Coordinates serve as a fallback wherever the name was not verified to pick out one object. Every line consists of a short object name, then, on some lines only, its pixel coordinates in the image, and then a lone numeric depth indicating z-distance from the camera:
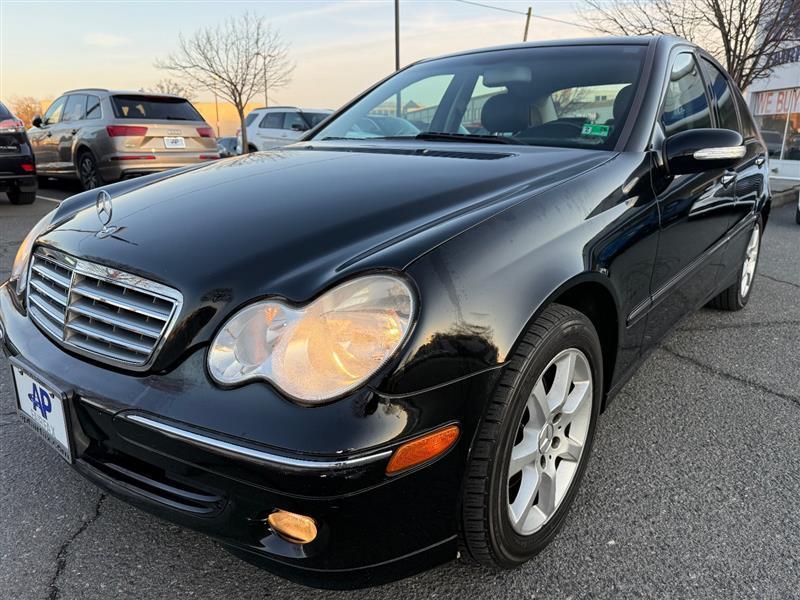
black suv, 7.95
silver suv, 8.32
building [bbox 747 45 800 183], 15.12
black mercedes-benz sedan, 1.29
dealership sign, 15.91
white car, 12.92
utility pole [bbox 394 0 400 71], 18.58
